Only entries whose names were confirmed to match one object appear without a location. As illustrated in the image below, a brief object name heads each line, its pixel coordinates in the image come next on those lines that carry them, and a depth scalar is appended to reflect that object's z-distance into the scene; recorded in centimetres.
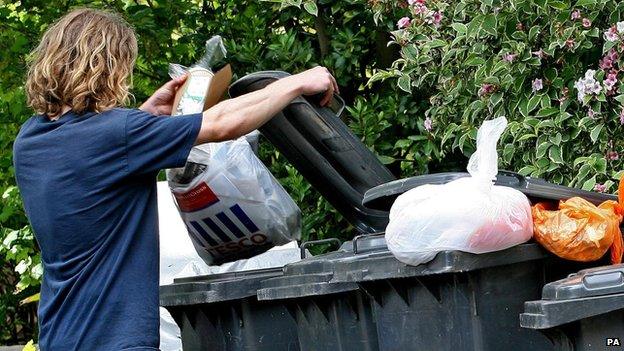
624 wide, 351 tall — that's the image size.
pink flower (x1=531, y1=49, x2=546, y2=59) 1062
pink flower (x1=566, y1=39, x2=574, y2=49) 1034
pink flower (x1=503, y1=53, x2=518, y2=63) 1070
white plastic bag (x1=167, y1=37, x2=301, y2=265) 926
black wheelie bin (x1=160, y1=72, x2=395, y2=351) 921
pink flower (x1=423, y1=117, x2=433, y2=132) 1218
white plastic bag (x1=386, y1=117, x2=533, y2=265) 701
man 719
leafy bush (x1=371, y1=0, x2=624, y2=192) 1027
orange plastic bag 729
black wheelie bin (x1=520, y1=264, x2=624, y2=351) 643
